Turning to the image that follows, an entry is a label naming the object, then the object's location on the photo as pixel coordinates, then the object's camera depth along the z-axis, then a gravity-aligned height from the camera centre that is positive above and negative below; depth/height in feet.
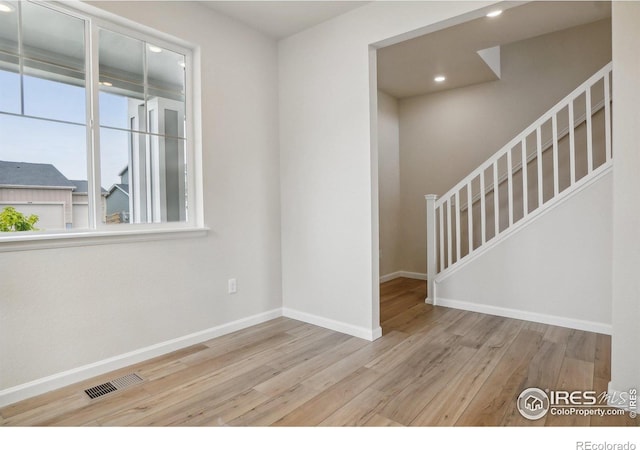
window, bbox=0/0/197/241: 7.02 +2.13
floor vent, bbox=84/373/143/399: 6.97 -3.23
